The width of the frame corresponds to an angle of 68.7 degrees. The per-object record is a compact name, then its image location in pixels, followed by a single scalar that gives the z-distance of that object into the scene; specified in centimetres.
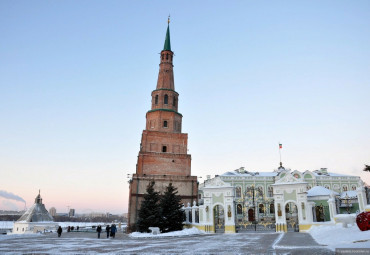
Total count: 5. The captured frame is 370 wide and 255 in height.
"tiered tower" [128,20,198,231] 3303
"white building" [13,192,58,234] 4950
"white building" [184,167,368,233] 2300
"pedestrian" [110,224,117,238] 2191
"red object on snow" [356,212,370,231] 1200
